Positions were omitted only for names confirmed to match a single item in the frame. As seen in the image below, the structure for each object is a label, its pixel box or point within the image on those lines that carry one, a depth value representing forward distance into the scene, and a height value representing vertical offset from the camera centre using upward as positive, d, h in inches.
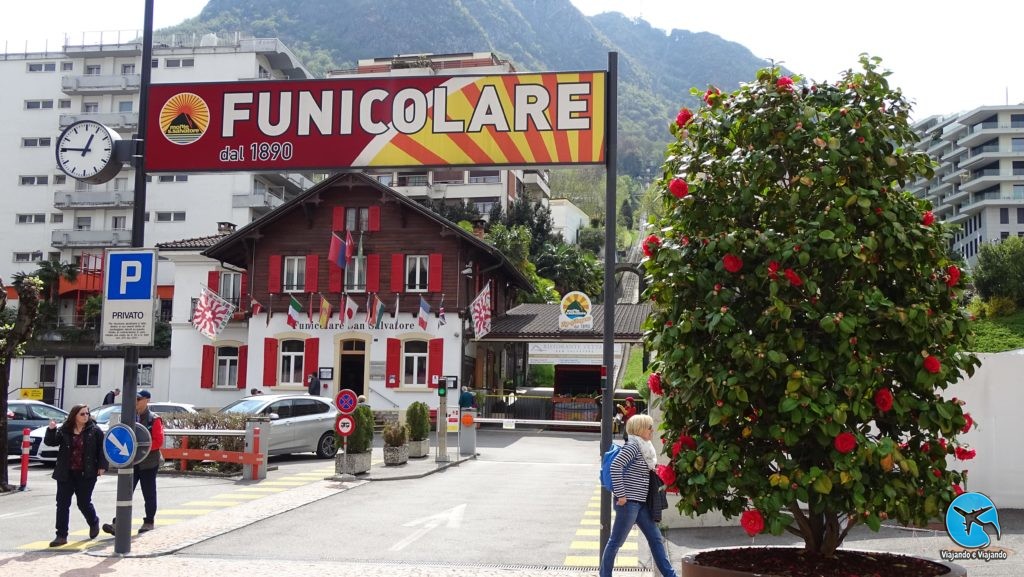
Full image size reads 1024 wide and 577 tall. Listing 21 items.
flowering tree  253.9 +11.7
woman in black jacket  462.6 -56.6
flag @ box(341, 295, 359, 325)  1428.4 +65.7
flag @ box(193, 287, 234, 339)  1328.7 +53.9
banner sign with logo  379.2 +95.9
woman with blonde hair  346.6 -51.3
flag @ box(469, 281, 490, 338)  1359.5 +62.4
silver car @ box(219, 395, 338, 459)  892.0 -65.3
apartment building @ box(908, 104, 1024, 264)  3929.6 +821.1
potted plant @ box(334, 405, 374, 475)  768.9 -78.6
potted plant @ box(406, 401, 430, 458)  956.6 -75.1
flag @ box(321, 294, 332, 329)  1432.9 +64.9
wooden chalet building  1438.2 +98.2
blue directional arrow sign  414.3 -42.6
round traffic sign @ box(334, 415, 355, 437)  757.3 -57.9
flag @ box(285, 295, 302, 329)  1416.1 +63.1
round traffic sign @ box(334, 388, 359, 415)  748.0 -38.1
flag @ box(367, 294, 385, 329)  1403.8 +63.6
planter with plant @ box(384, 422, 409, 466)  875.4 -84.2
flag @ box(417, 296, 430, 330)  1396.4 +61.0
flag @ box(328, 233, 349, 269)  1396.4 +150.8
